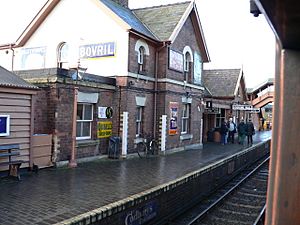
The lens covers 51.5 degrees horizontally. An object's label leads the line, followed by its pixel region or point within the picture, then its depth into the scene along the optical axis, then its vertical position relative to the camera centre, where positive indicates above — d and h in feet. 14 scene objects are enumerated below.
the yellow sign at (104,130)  40.29 -1.92
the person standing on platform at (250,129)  68.85 -2.18
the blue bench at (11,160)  27.12 -4.27
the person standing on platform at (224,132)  68.97 -3.00
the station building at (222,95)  79.36 +7.39
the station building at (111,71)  35.04 +6.82
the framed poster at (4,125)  27.73 -1.11
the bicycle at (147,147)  47.12 -4.72
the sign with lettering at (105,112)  40.22 +0.41
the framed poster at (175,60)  51.21 +9.66
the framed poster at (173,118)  51.96 -0.14
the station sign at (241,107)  69.21 +2.66
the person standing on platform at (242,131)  69.36 -2.67
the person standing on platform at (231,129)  71.19 -2.38
